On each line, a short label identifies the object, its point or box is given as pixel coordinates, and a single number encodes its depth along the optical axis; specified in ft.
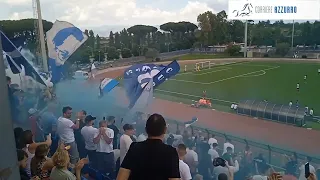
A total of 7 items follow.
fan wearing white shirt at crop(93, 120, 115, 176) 13.19
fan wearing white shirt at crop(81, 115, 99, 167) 13.52
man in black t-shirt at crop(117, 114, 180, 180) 7.20
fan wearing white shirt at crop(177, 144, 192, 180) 10.80
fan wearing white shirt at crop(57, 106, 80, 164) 13.88
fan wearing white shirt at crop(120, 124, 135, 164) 12.43
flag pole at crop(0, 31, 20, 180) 13.99
